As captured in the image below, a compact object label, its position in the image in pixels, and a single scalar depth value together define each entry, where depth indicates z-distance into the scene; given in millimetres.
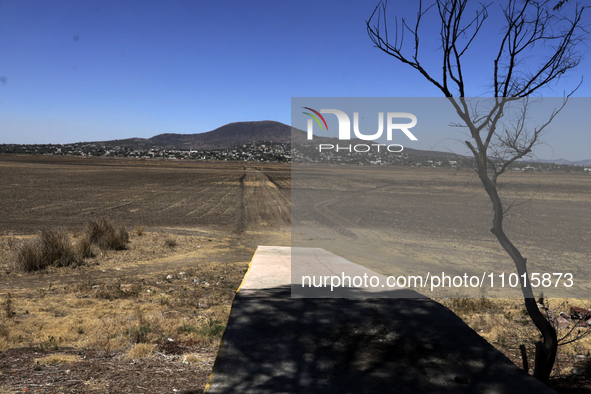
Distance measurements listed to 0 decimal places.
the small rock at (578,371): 4609
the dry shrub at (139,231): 14017
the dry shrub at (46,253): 9414
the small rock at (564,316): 6726
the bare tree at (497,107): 4297
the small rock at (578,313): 6518
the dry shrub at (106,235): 11819
